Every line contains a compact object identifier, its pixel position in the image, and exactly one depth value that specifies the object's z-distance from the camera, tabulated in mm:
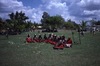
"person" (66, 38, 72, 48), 8185
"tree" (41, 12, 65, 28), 41139
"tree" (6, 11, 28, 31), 30327
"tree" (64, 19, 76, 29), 53663
